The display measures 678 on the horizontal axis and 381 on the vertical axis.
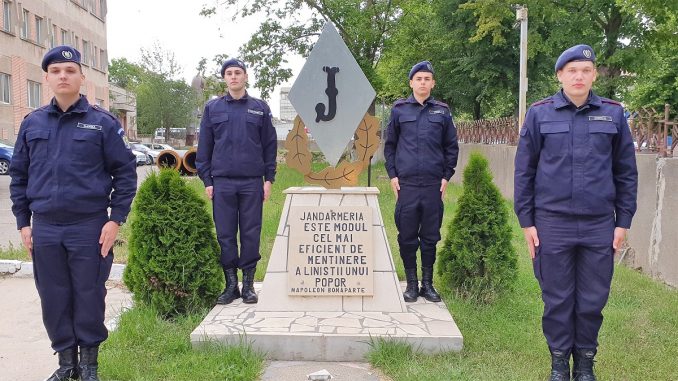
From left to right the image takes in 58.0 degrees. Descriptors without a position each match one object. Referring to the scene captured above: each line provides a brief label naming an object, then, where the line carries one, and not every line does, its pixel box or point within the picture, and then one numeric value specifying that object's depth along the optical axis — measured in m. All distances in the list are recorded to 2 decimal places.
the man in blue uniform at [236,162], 4.81
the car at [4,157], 20.03
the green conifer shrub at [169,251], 4.68
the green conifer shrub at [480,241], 4.96
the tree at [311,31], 22.83
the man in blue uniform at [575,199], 3.40
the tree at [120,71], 79.79
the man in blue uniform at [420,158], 4.86
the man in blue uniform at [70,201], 3.39
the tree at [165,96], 47.62
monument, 4.57
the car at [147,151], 30.74
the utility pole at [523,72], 12.51
